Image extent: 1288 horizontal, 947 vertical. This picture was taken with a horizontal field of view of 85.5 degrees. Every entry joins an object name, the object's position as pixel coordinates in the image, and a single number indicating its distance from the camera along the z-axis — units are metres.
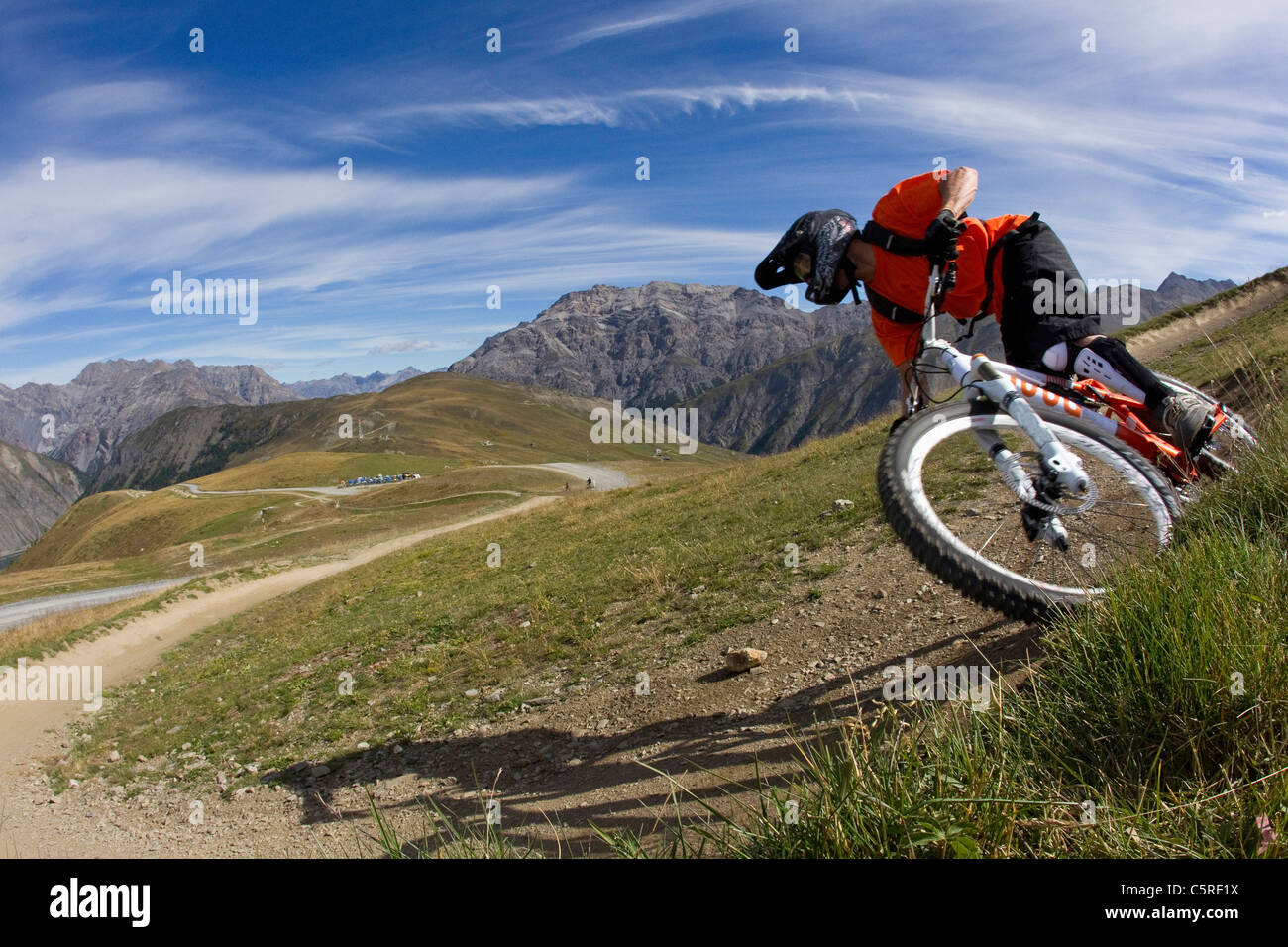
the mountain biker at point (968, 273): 4.53
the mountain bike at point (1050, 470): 3.74
